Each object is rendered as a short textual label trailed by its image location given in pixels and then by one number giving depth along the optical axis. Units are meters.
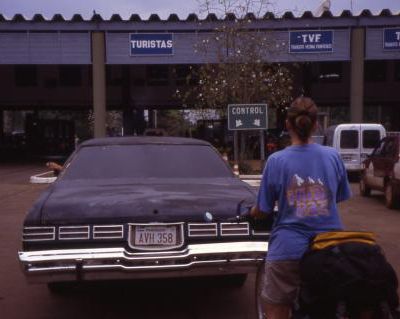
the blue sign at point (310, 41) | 23.91
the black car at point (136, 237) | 4.38
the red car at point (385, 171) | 12.05
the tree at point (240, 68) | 20.78
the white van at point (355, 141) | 20.00
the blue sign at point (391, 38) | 23.67
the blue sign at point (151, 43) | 24.23
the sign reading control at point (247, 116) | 17.30
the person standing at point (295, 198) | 3.09
